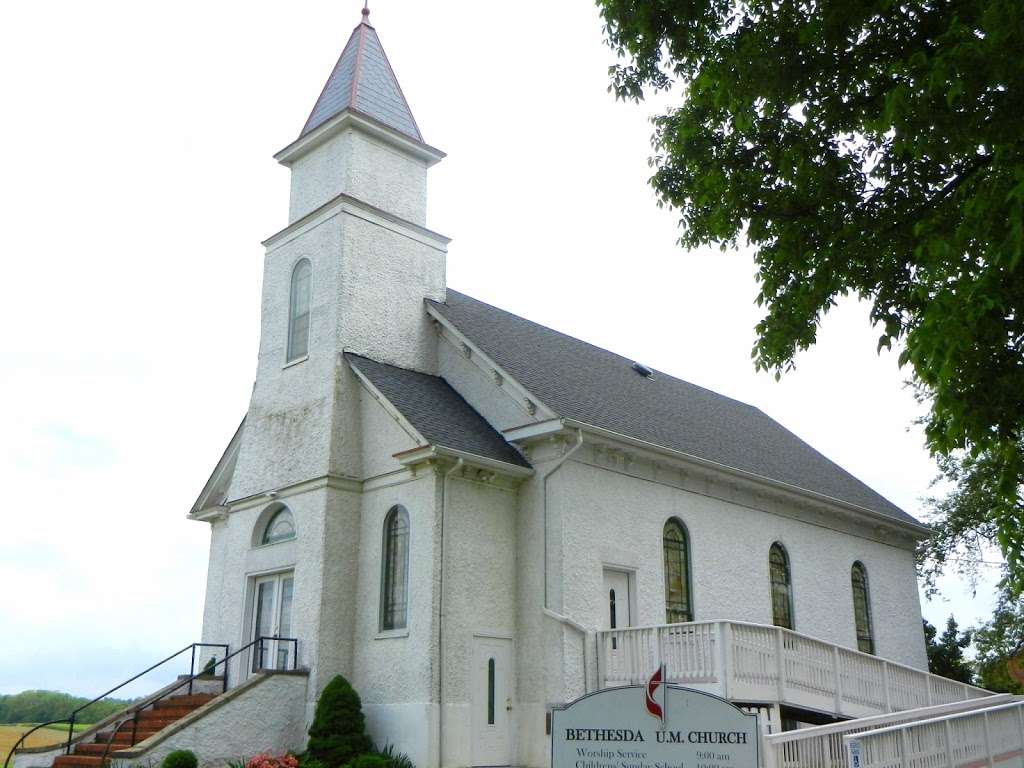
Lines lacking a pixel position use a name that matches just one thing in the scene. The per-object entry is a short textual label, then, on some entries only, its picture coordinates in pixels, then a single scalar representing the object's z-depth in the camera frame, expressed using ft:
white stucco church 53.36
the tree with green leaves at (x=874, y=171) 28.89
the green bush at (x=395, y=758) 50.57
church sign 23.24
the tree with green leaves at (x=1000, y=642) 91.97
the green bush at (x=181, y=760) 45.57
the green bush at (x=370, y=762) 48.60
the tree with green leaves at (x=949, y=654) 94.53
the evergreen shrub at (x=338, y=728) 50.60
